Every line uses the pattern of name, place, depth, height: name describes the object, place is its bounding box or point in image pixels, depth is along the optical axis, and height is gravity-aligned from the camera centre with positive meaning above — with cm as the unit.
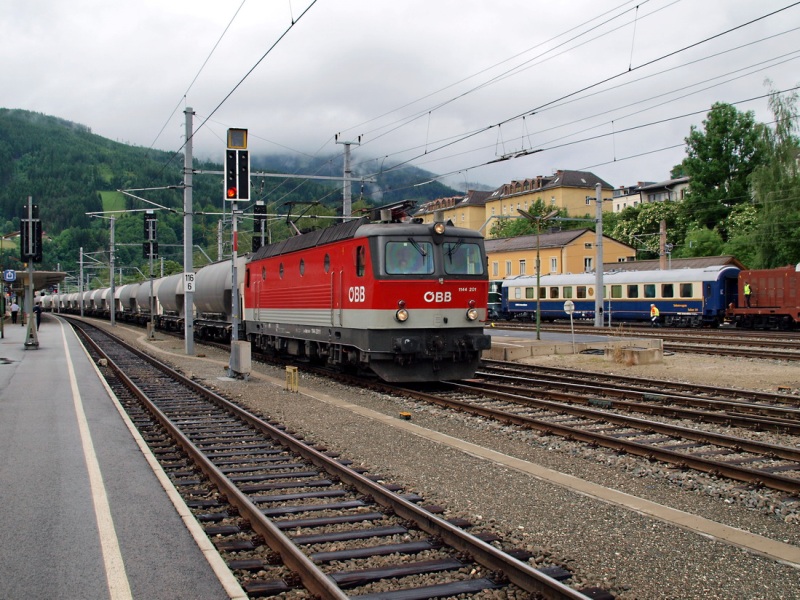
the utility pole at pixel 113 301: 5001 +97
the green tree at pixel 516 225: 8844 +1043
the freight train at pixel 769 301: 3619 +11
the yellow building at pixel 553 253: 6456 +495
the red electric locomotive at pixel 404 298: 1484 +24
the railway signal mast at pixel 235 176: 1930 +360
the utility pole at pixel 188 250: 2512 +225
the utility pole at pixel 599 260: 3494 +219
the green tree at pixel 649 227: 7569 +850
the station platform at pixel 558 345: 2302 -126
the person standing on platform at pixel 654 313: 3784 -42
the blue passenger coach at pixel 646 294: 3922 +64
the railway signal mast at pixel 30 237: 2583 +279
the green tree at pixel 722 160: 6650 +1306
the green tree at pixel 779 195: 4803 +724
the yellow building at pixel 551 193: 10969 +1721
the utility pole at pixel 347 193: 2634 +418
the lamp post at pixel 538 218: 2662 +333
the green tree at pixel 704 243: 6197 +517
